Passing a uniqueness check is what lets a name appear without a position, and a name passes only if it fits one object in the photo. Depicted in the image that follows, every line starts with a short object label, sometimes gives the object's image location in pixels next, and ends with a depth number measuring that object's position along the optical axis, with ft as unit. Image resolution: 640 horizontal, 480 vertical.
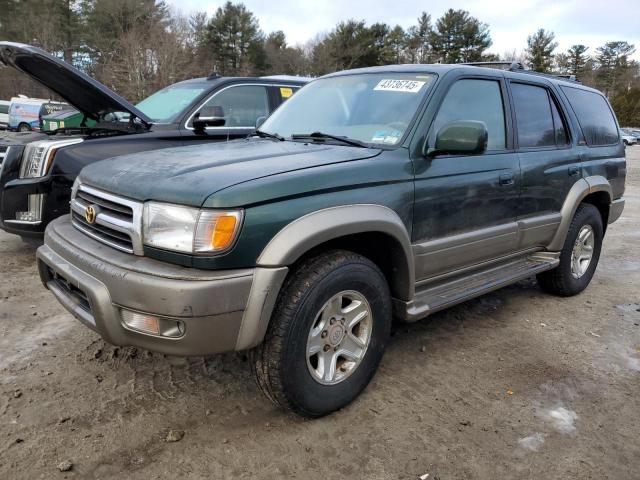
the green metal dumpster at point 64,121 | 24.29
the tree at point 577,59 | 208.23
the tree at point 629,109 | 189.57
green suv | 7.29
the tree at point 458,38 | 163.43
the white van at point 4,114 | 96.48
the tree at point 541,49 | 191.01
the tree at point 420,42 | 173.27
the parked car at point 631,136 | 138.14
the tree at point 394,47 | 164.66
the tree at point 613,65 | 214.90
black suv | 15.17
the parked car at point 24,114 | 83.97
